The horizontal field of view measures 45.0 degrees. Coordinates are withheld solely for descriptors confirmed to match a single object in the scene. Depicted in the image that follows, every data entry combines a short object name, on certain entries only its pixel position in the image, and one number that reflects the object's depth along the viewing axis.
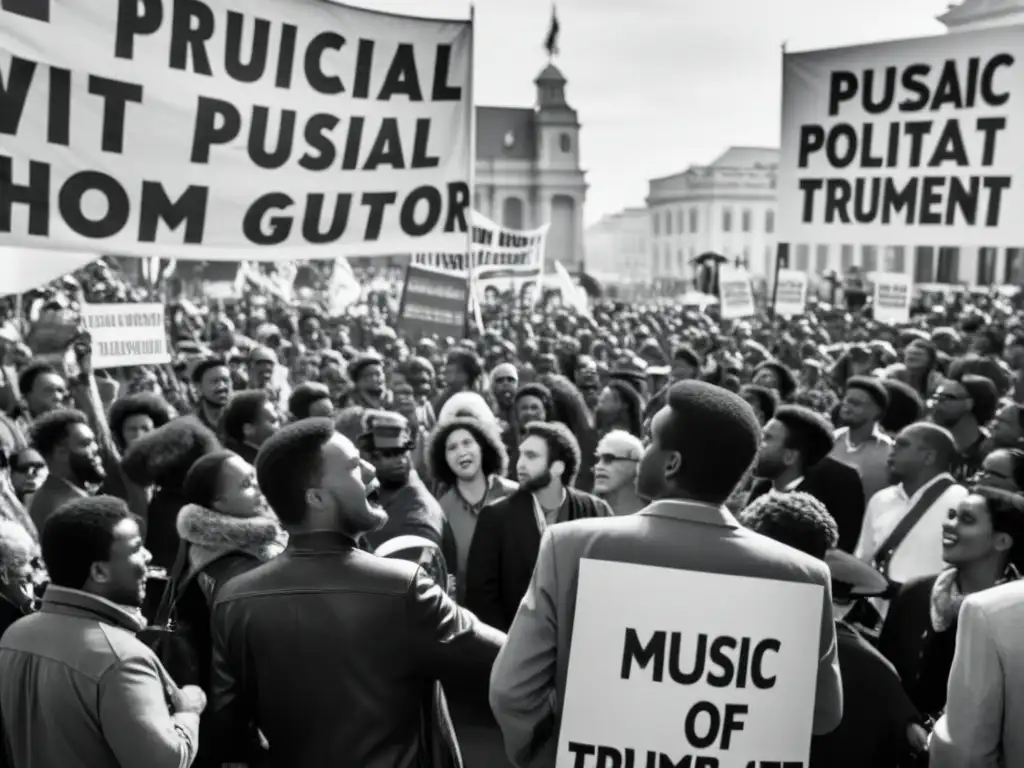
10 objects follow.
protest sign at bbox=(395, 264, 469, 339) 10.47
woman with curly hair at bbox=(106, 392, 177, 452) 6.31
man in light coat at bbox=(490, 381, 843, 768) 2.47
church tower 106.25
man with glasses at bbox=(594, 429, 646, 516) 5.65
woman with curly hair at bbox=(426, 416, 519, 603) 5.53
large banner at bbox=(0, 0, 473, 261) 5.36
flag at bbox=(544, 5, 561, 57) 102.88
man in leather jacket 2.61
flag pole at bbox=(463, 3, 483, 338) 6.79
